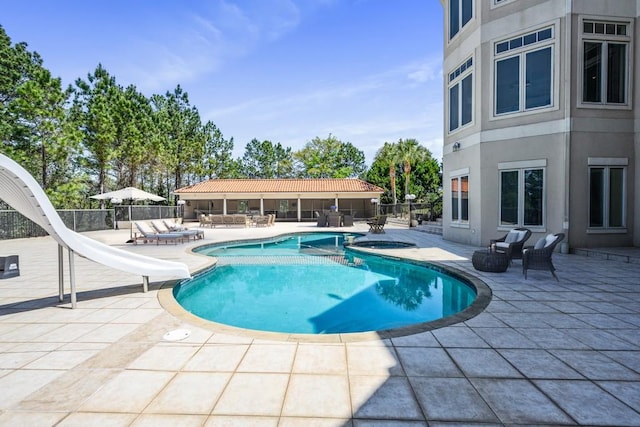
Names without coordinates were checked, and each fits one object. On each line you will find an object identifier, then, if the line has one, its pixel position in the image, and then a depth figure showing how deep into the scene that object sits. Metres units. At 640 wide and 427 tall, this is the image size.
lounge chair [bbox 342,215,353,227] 19.95
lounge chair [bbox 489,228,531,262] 7.07
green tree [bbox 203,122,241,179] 38.44
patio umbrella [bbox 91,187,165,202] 14.27
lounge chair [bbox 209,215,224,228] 20.52
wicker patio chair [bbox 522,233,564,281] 6.20
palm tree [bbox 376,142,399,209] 33.06
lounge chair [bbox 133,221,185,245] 12.48
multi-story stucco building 9.15
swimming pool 5.46
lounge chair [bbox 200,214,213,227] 20.73
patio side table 6.76
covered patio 25.77
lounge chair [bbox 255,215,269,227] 21.24
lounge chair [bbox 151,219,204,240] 13.35
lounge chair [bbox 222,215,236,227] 20.66
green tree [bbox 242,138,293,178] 47.91
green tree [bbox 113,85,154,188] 24.09
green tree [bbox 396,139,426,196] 32.66
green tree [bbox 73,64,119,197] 21.11
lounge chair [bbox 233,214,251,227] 20.39
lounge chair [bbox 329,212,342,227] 19.45
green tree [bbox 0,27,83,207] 16.50
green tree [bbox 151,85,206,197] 32.31
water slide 3.88
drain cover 3.63
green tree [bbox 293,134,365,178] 43.72
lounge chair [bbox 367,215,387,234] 15.81
